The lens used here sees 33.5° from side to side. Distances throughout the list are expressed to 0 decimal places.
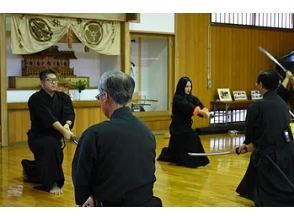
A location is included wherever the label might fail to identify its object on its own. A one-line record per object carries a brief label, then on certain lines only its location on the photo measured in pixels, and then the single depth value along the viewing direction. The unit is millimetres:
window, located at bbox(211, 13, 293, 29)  10391
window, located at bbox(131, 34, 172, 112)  9539
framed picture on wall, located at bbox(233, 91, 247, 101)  10571
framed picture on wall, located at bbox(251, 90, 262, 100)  10974
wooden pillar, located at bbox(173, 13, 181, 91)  9473
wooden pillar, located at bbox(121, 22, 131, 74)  8805
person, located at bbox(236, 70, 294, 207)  3859
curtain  7746
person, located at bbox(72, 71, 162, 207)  2076
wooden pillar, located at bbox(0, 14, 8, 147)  7527
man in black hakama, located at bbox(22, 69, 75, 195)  4621
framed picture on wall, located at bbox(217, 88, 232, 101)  10234
